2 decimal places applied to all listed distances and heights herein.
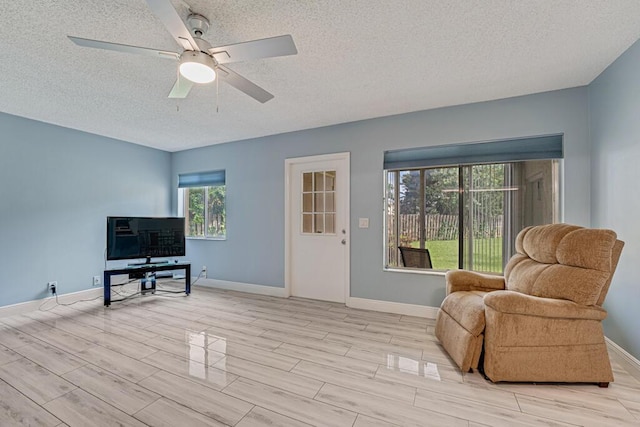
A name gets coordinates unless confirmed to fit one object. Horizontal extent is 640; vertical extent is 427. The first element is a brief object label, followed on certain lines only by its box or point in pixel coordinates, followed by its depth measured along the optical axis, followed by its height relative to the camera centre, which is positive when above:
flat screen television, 3.72 -0.33
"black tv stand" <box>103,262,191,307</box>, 3.57 -0.77
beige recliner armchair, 1.83 -0.74
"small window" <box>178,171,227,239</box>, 4.66 +0.21
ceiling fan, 1.50 +0.99
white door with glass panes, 3.69 -0.17
